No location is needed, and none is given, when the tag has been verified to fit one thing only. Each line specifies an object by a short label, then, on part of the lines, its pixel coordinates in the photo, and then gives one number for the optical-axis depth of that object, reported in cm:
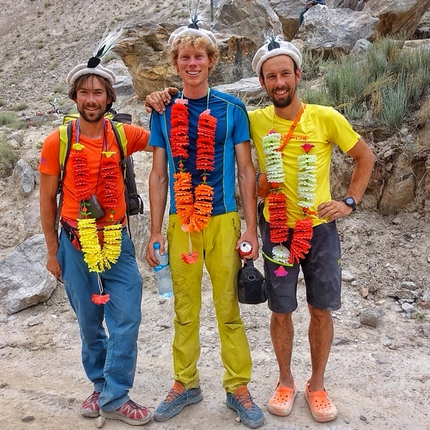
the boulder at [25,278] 577
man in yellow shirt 324
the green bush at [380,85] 625
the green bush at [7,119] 1236
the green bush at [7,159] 816
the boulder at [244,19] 1111
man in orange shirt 330
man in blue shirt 324
